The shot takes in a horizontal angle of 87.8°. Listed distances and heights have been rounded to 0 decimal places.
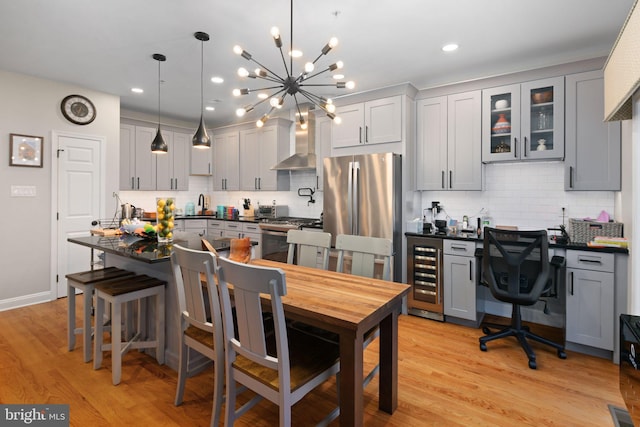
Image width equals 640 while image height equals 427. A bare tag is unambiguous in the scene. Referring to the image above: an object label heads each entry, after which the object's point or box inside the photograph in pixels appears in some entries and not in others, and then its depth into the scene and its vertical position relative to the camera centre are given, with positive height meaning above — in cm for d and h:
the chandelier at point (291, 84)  199 +85
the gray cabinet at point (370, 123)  392 +110
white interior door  423 +19
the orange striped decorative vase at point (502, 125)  350 +93
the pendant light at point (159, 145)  350 +69
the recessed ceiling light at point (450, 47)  306 +154
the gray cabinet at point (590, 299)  274 -73
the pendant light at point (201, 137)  311 +69
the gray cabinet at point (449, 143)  366 +80
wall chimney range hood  486 +93
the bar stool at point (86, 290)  260 -64
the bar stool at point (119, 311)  232 -75
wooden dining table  160 -51
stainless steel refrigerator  373 +17
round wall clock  420 +130
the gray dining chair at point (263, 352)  146 -74
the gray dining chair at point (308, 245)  274 -29
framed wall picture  385 +70
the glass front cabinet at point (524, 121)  324 +94
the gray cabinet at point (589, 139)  299 +68
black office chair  272 -50
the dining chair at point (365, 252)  242 -30
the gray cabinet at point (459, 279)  341 -70
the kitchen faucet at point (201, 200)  666 +21
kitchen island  242 -45
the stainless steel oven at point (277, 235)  477 -36
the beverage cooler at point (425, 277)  361 -72
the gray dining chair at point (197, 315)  178 -61
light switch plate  389 +22
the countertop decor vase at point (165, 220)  286 -8
